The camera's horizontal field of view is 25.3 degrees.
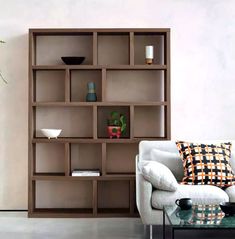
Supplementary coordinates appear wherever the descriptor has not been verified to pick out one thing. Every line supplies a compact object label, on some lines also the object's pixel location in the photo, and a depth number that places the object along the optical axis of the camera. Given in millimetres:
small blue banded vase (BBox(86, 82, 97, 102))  5448
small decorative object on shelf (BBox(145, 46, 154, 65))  5426
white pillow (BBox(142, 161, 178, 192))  4273
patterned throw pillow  4598
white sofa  4277
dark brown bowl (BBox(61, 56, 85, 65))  5410
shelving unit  5656
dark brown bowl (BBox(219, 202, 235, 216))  3660
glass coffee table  3395
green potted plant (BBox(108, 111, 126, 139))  5426
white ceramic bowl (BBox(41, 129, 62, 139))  5395
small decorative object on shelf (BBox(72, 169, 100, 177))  5383
